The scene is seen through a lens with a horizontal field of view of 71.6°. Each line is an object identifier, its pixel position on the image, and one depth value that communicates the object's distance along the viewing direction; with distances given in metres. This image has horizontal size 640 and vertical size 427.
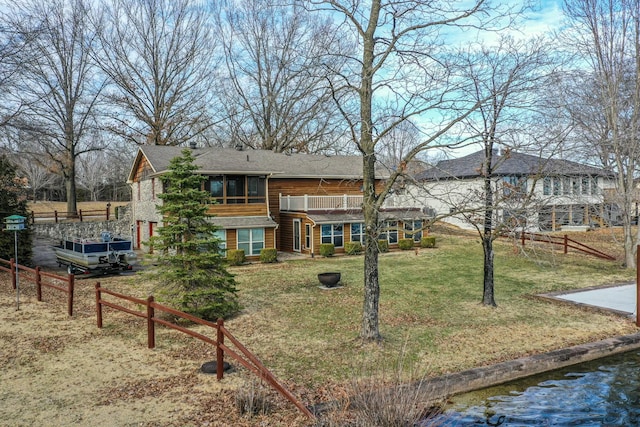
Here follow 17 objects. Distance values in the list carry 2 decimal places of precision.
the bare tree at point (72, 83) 33.41
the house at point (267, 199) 23.11
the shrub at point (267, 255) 22.17
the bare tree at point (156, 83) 35.44
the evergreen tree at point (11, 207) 18.02
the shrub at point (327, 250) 23.62
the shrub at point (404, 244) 26.52
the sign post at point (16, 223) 12.00
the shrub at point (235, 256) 21.39
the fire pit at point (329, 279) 15.30
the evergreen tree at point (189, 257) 10.99
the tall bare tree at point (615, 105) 18.61
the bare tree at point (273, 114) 38.97
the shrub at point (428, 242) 26.83
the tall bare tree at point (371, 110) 8.46
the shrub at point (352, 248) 24.56
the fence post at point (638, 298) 11.01
